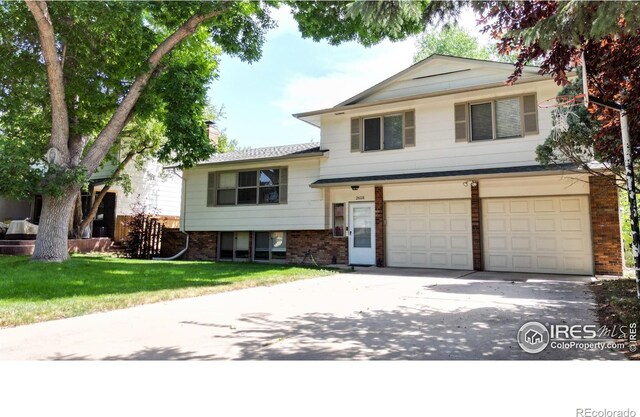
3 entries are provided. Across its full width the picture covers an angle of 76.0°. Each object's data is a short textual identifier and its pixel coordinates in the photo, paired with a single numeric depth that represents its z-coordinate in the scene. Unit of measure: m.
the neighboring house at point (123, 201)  19.97
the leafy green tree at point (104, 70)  10.60
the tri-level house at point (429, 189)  10.80
